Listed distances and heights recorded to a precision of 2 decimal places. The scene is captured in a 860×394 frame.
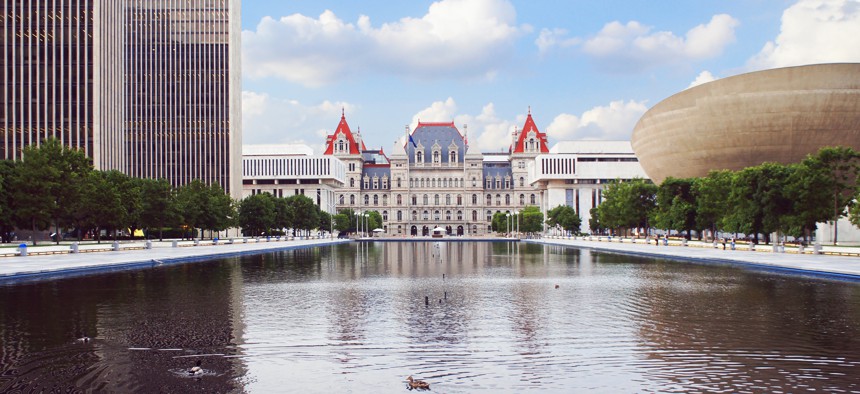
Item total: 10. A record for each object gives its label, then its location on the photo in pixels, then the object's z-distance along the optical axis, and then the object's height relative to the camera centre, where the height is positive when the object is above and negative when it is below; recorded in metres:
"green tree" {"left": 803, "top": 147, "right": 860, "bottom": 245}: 53.31 +3.23
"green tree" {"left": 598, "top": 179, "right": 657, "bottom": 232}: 89.31 +1.41
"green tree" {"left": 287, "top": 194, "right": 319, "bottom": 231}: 117.49 +1.18
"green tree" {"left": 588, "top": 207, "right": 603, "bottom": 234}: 128.12 -1.02
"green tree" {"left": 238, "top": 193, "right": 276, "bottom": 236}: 99.38 +1.09
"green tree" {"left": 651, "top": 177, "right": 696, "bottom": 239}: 73.44 +0.90
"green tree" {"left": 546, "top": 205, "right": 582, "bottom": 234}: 127.62 -0.54
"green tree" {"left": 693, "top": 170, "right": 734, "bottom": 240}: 66.31 +1.40
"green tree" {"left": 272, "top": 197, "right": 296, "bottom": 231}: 109.31 +1.15
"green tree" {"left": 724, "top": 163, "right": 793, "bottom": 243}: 55.38 +1.05
